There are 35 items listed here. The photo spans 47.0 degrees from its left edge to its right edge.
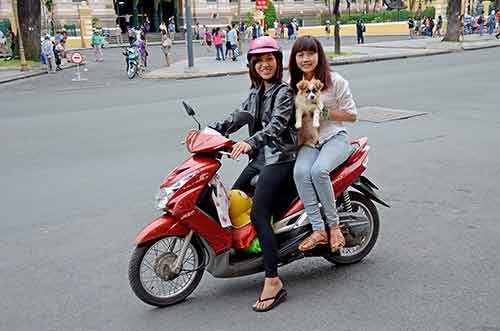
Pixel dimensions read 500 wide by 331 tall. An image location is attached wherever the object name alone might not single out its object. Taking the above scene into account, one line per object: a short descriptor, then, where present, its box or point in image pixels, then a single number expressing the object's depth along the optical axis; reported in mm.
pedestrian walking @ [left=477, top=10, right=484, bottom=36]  48025
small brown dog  3998
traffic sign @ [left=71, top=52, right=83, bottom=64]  24369
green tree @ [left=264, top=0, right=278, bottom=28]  63062
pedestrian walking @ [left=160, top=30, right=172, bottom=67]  29144
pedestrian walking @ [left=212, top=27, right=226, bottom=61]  31203
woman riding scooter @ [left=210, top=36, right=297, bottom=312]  3939
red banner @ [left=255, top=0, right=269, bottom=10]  28328
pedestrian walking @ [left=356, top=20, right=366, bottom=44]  41094
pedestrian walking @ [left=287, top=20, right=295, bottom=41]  53953
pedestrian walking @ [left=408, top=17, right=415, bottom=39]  47300
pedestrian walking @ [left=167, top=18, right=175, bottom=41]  57281
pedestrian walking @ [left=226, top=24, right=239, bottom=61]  31623
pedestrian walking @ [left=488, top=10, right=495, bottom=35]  45875
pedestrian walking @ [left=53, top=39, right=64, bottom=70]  30536
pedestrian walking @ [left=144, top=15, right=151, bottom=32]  62259
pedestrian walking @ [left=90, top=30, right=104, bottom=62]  35281
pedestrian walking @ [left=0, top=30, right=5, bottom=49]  39041
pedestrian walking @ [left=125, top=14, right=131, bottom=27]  63628
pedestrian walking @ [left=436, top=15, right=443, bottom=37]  49406
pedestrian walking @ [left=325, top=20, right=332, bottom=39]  52500
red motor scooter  3812
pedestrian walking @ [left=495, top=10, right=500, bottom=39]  46950
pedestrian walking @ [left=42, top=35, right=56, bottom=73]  29072
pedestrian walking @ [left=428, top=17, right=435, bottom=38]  48906
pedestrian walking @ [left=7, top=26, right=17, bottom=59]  34906
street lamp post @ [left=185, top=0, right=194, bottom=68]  24059
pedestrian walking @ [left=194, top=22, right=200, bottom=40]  59000
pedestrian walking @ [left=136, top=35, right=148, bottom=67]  28422
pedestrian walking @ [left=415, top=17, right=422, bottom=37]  51038
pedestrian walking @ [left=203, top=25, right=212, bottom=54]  41706
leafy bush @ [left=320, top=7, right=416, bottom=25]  61344
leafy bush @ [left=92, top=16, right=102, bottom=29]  58669
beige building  60438
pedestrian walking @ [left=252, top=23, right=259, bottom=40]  45638
